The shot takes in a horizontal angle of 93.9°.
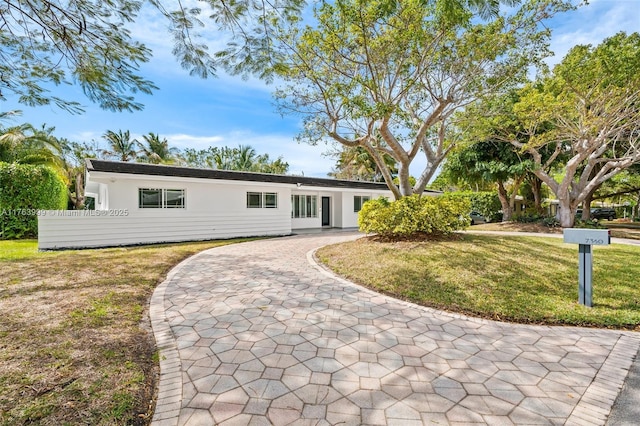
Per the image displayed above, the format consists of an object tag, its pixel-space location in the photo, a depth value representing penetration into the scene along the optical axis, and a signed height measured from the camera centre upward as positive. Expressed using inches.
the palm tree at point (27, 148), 607.8 +129.0
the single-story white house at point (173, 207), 421.7 +4.3
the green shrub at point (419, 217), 366.6 -9.8
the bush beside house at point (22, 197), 471.8 +20.4
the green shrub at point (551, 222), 587.0 -25.9
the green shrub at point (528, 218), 639.1 -20.6
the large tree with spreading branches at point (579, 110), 392.8 +151.3
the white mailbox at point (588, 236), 175.2 -16.5
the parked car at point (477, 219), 830.5 -28.0
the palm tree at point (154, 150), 1152.2 +234.8
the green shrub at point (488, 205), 879.7 +11.9
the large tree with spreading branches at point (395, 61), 281.6 +163.9
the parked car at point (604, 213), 1207.4 -17.0
